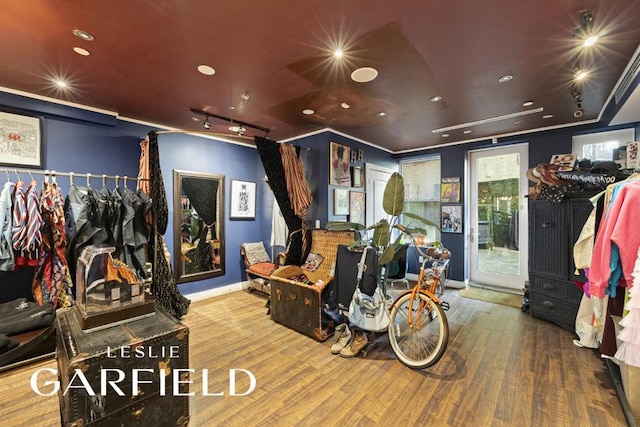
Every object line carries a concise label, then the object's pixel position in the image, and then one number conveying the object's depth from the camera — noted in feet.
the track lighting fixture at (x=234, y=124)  10.55
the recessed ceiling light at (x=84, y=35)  5.72
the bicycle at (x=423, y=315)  6.96
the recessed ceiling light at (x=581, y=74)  7.39
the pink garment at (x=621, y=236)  5.18
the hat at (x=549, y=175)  9.70
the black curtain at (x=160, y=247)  10.05
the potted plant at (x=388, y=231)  8.17
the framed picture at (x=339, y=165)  12.82
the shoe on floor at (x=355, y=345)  8.01
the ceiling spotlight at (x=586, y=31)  5.27
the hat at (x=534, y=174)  10.32
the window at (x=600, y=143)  11.25
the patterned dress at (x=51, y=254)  8.37
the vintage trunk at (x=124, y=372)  3.85
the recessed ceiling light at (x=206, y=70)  7.23
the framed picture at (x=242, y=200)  14.32
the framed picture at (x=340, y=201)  13.23
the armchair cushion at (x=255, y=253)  14.42
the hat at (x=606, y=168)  8.39
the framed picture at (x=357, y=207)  14.15
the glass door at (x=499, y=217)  13.79
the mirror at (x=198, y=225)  12.42
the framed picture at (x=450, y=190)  15.33
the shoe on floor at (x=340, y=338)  8.19
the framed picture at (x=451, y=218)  15.24
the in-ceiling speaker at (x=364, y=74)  7.36
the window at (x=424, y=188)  16.74
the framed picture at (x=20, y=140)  8.38
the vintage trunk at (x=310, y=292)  8.98
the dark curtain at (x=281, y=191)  10.69
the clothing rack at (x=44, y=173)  8.40
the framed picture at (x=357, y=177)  14.15
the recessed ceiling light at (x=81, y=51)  6.39
